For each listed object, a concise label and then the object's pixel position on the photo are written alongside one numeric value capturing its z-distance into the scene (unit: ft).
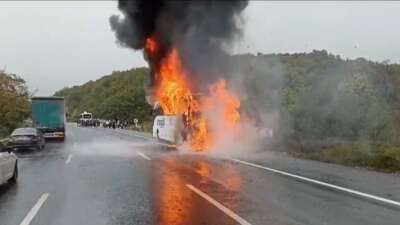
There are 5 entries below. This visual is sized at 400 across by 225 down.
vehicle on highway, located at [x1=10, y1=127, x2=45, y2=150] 96.58
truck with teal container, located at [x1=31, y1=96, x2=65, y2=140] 137.80
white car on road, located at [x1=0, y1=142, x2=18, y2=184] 41.47
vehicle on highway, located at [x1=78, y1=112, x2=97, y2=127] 321.93
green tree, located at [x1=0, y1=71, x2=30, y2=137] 158.61
